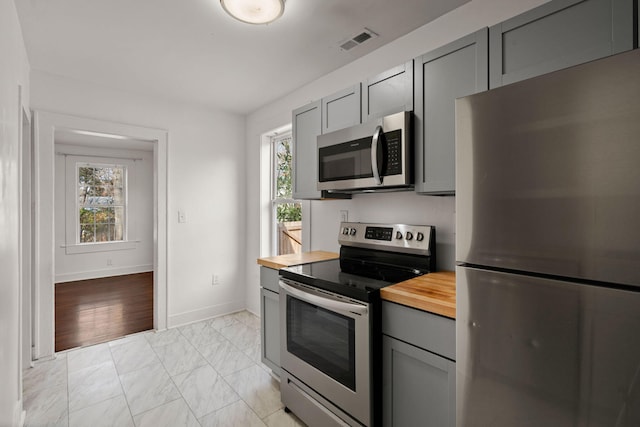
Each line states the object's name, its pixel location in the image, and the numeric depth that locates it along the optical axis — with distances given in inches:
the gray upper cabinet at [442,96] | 59.3
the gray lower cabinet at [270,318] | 90.4
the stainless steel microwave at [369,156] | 69.0
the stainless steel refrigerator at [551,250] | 30.5
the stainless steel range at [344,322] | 60.3
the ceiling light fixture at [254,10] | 66.5
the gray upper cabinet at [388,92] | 70.7
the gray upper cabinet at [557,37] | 44.4
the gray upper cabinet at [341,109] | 82.9
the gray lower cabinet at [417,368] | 50.5
